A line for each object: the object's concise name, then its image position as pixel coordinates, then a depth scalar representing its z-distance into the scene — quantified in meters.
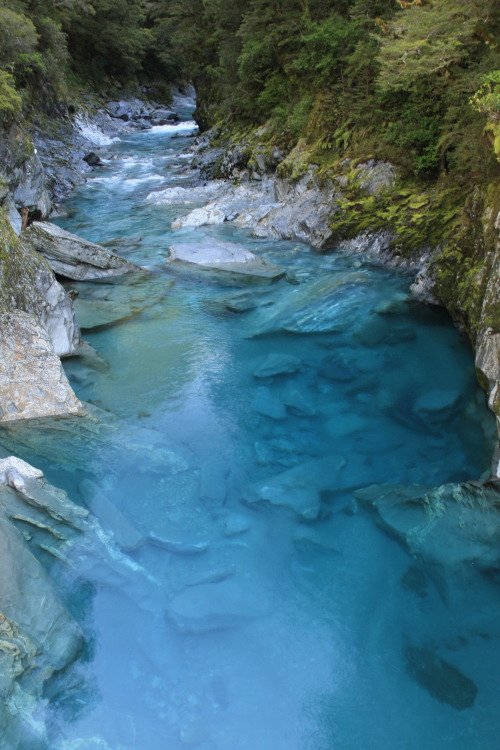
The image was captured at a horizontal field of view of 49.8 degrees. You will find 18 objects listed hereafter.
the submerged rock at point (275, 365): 6.87
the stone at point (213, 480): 4.88
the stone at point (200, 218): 13.16
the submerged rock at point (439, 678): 3.37
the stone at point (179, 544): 4.33
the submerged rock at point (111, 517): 4.34
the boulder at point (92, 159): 21.50
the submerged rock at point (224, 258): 9.89
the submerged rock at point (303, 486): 4.78
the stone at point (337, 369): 6.74
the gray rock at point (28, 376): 5.50
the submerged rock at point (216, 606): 3.81
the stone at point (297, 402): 6.09
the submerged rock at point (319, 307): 7.97
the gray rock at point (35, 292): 5.93
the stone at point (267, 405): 6.07
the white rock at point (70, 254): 9.48
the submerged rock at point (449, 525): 4.16
